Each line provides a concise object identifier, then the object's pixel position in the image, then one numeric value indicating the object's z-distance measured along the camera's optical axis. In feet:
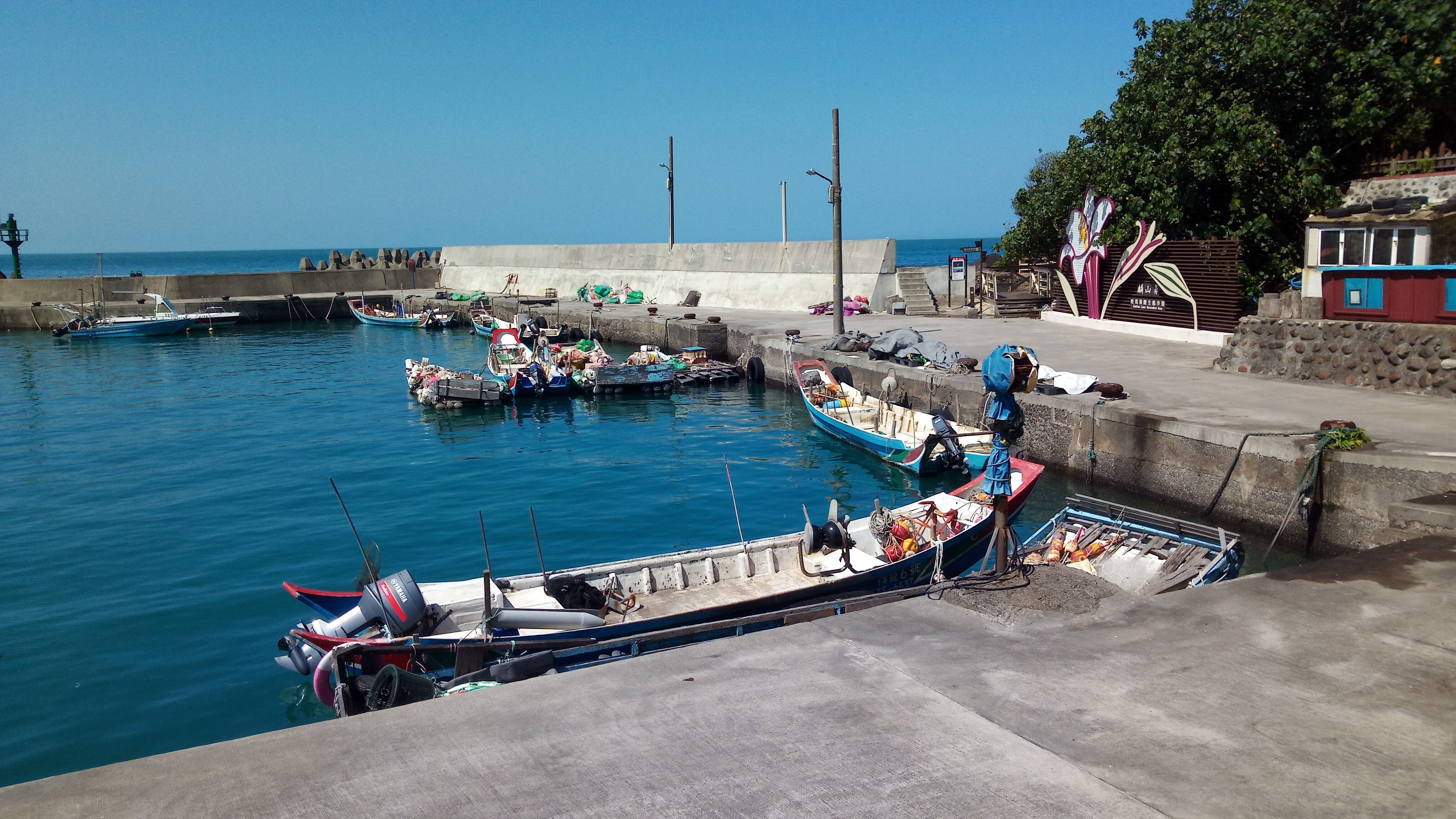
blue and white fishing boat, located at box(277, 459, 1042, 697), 33.83
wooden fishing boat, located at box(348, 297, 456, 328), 180.65
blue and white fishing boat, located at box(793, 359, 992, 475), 63.98
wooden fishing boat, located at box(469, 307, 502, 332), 158.71
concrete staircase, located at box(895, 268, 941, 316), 120.78
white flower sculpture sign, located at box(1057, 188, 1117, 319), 92.38
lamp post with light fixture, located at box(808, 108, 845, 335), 94.12
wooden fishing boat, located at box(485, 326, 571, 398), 100.68
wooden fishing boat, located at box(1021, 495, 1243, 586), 35.24
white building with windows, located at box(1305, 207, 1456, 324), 57.26
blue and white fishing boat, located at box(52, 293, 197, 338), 169.17
